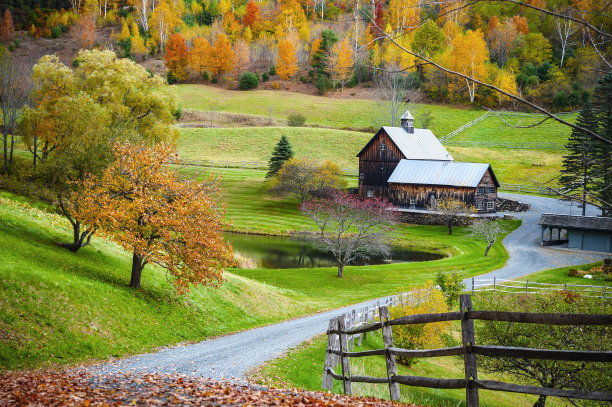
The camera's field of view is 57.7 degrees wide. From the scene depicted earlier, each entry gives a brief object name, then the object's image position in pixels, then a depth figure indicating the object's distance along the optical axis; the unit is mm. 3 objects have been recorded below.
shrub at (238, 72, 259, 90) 117312
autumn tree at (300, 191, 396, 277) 40500
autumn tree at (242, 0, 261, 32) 149600
